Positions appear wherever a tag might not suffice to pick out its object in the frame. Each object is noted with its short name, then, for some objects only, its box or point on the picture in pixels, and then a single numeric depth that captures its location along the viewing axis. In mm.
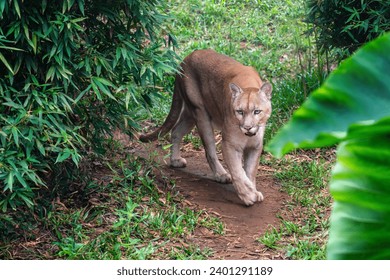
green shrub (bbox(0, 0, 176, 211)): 10010
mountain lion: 12098
